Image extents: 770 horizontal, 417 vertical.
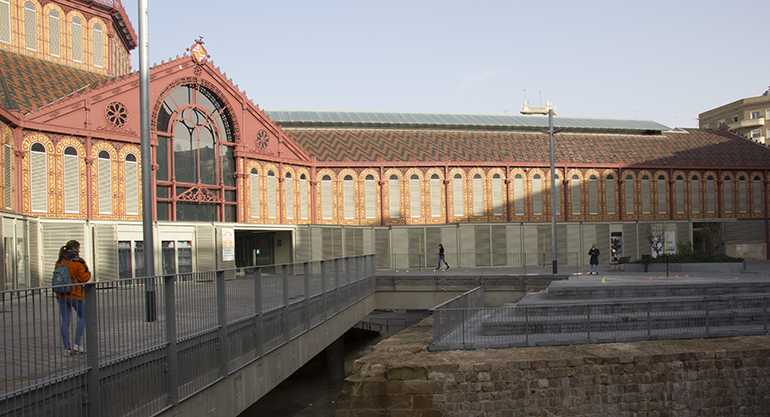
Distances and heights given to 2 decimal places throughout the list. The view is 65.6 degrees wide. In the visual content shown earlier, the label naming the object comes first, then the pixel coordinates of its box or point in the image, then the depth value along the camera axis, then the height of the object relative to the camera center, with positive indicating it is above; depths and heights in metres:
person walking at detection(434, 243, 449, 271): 33.69 -1.94
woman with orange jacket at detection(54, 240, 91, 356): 6.45 -0.92
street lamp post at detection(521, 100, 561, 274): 29.11 +0.01
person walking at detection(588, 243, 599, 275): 28.83 -2.03
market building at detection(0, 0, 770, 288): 24.36 +2.70
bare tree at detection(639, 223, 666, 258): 33.03 -1.08
